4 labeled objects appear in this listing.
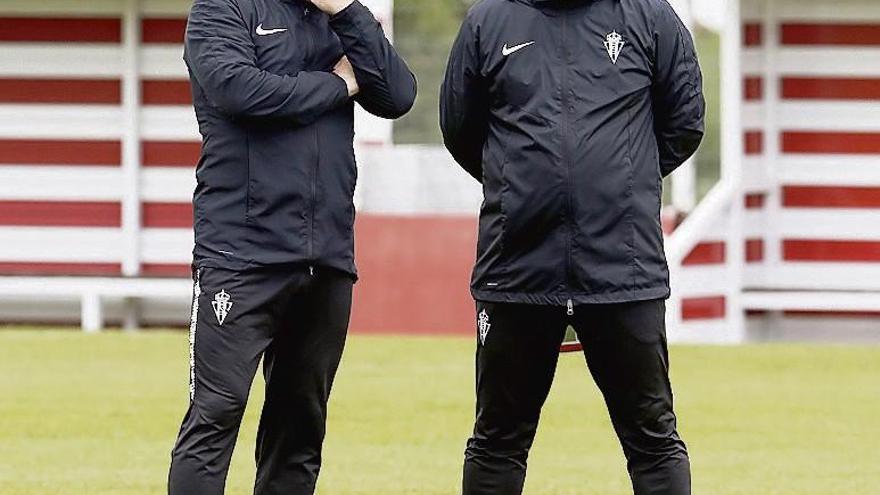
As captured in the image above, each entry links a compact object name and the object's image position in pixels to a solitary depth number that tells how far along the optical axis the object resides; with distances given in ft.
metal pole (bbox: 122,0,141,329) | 110.63
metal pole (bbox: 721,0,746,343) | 107.45
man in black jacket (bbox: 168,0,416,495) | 42.16
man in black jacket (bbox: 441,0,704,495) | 41.39
